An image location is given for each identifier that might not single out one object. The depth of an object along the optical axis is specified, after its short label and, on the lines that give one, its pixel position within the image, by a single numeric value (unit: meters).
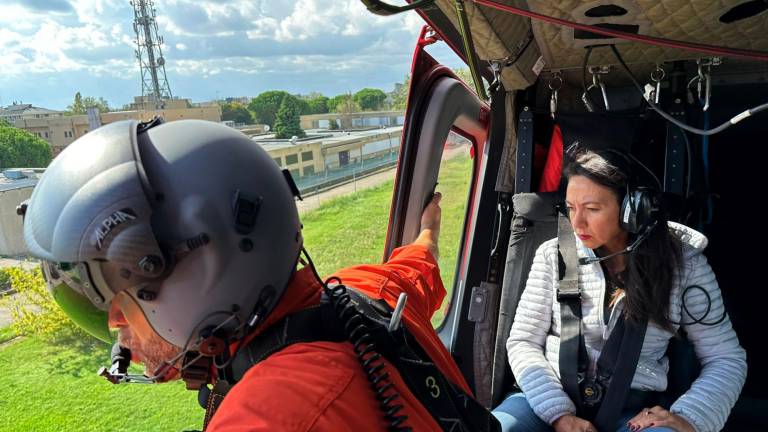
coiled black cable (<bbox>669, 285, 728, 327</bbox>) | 1.61
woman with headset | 1.57
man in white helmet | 0.81
